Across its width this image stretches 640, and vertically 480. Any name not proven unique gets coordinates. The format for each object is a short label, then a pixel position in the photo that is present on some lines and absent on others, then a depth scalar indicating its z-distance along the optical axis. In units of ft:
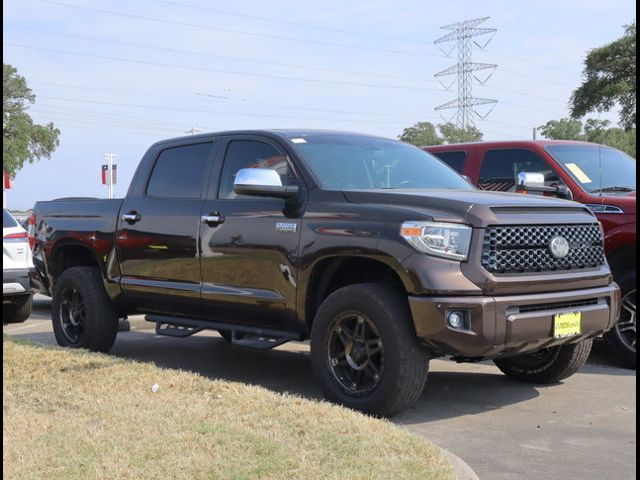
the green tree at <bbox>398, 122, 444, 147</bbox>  171.75
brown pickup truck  17.92
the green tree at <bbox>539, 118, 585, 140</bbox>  149.76
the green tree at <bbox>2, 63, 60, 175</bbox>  192.85
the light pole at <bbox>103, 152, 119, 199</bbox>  95.41
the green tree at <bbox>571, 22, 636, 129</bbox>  135.74
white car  35.09
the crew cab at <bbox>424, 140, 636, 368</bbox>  24.50
